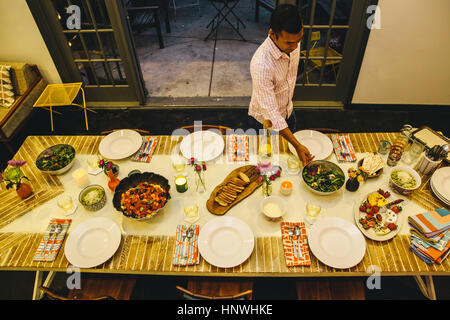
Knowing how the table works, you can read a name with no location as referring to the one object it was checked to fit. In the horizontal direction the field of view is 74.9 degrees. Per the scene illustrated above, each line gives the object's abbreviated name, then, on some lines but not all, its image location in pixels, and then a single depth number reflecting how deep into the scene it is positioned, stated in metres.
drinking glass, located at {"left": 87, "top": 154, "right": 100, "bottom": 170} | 2.26
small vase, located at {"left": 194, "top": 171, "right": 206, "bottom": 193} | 2.08
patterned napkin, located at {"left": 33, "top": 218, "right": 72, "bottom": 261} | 1.77
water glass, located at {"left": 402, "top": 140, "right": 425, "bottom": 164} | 2.12
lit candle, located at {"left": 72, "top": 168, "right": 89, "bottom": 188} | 2.08
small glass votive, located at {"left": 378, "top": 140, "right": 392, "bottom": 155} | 2.21
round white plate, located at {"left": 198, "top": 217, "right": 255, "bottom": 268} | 1.73
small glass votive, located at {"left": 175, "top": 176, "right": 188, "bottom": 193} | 2.03
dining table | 1.69
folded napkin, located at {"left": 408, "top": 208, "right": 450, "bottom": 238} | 1.72
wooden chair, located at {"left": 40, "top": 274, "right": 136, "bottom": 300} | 1.97
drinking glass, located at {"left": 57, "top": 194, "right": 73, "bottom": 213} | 1.97
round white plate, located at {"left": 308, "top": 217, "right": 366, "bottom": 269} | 1.69
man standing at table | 1.80
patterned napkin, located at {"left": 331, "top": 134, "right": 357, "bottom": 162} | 2.23
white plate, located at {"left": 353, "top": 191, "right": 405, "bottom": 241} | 1.76
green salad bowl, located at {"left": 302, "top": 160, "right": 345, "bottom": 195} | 1.99
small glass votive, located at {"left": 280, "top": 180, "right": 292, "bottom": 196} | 1.99
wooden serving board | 1.97
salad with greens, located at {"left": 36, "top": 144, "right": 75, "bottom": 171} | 2.21
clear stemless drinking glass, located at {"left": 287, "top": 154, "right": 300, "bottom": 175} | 2.16
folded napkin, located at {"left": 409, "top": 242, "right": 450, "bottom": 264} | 1.65
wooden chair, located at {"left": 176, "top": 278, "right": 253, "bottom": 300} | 1.92
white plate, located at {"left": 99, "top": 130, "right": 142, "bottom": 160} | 2.33
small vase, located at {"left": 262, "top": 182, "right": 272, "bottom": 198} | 2.04
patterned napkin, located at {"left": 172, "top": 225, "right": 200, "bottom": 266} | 1.72
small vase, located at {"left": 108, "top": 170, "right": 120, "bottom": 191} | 2.07
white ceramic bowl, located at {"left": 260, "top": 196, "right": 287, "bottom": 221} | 1.87
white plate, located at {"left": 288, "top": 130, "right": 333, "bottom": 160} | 2.27
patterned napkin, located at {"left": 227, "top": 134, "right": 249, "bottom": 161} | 2.30
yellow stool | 3.74
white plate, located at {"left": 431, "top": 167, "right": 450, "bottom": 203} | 1.94
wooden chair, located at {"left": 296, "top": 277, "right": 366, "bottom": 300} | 1.88
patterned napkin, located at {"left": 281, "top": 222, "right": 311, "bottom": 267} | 1.69
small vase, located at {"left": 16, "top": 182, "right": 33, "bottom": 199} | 2.02
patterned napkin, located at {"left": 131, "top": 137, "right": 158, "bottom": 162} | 2.31
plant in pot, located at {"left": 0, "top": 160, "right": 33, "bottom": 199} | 1.95
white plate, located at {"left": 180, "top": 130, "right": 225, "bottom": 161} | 2.29
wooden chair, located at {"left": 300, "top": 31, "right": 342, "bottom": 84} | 3.78
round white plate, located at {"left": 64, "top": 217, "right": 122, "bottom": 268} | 1.76
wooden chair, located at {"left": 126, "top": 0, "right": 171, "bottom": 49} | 4.86
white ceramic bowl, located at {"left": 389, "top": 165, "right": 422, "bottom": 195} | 1.95
